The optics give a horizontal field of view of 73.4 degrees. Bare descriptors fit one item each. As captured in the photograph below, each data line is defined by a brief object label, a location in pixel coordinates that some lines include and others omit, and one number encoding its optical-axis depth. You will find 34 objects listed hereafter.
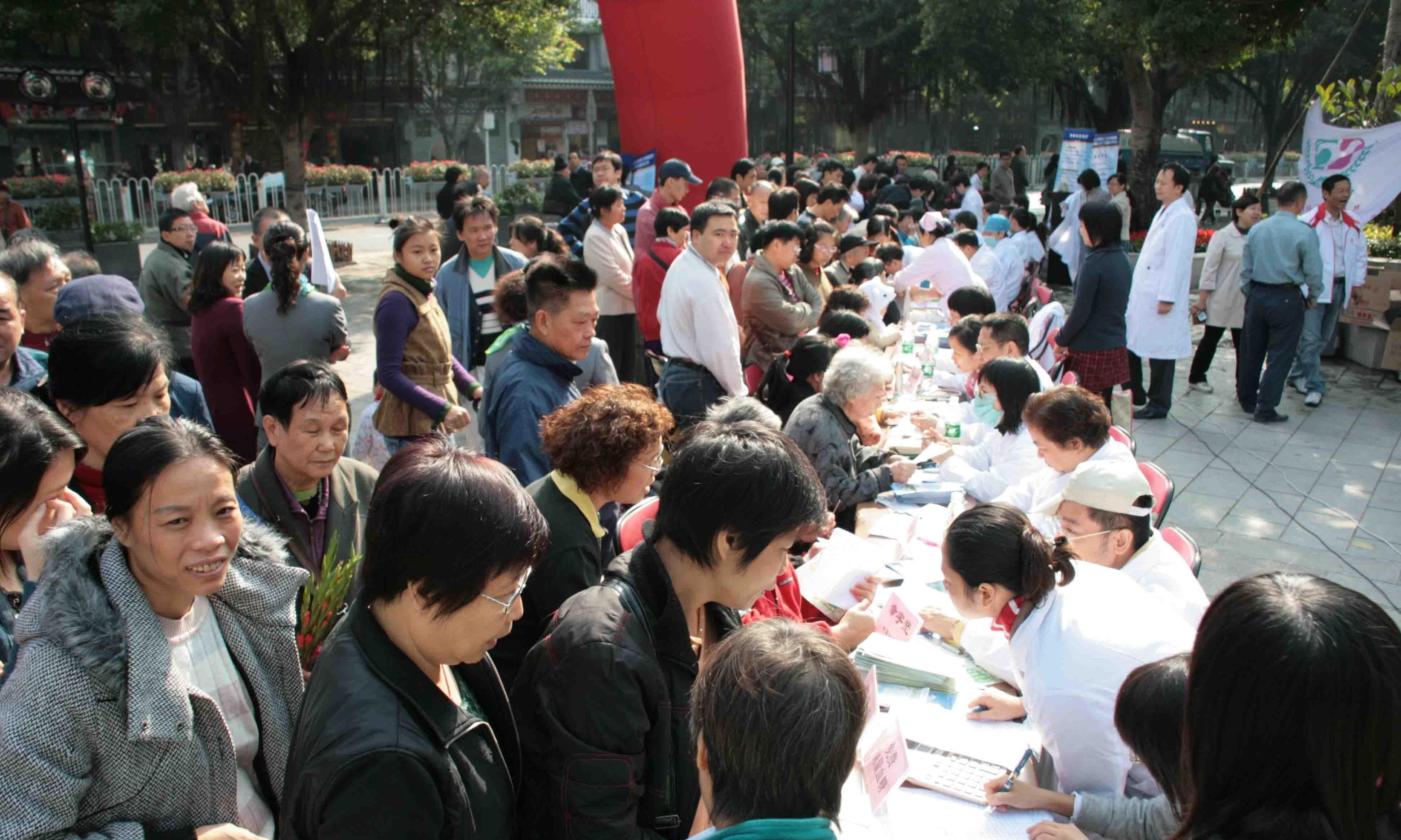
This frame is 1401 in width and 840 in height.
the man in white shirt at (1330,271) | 7.52
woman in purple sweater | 3.90
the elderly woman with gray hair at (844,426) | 3.80
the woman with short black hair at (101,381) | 2.58
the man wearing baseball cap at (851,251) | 7.60
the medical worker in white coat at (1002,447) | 3.90
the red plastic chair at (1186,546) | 3.03
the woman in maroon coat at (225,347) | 4.15
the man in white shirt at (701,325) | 4.71
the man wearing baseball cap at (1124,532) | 2.67
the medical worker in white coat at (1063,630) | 2.11
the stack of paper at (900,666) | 2.57
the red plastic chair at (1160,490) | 3.48
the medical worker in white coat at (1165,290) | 6.61
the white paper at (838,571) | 2.93
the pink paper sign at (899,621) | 2.68
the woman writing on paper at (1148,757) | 1.72
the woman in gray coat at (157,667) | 1.46
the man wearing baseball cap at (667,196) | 6.70
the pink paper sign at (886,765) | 2.00
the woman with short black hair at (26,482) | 1.96
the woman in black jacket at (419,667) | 1.31
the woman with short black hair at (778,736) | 1.37
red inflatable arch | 9.15
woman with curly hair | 2.16
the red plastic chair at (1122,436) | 4.03
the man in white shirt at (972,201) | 12.76
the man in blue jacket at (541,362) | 3.14
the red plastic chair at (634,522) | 3.09
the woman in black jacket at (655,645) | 1.57
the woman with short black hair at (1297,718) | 1.27
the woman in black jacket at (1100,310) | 5.91
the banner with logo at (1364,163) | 8.66
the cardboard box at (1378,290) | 8.35
